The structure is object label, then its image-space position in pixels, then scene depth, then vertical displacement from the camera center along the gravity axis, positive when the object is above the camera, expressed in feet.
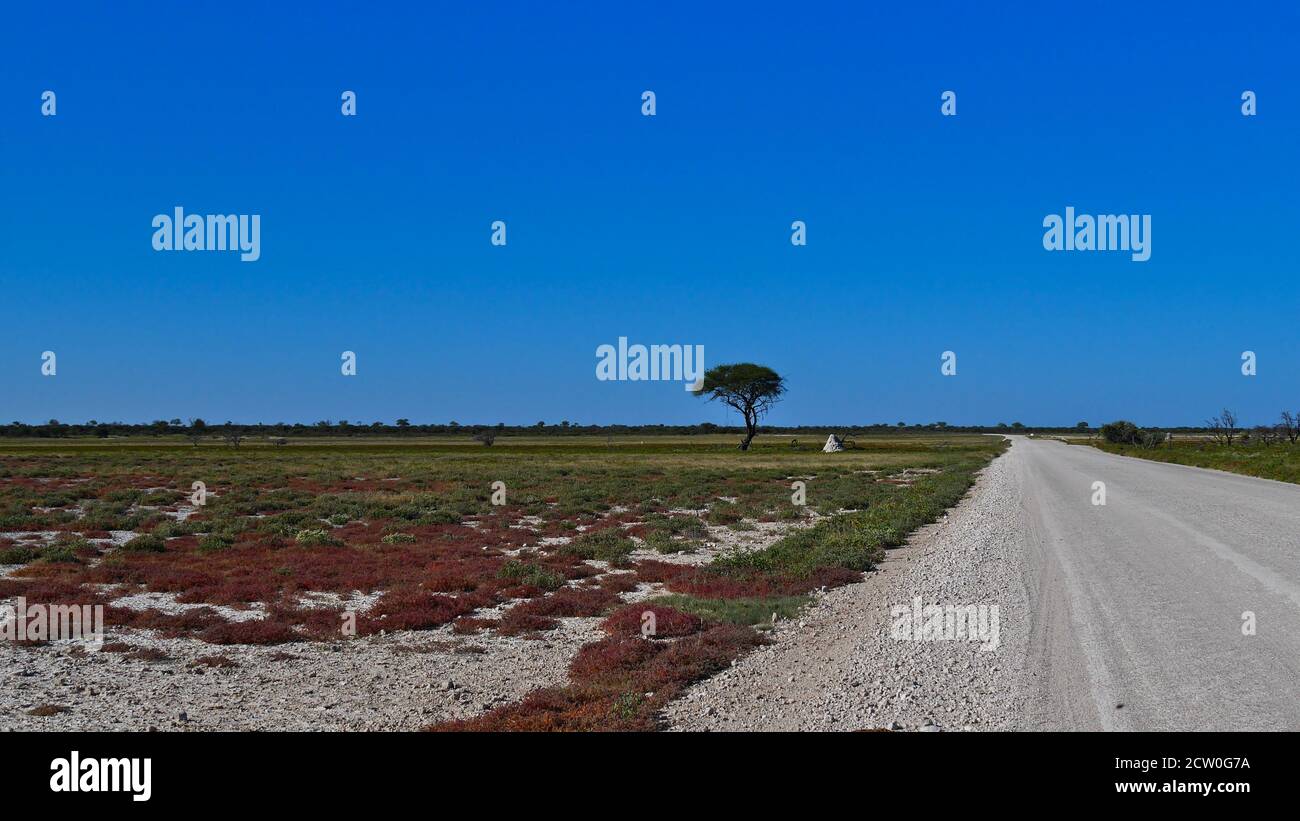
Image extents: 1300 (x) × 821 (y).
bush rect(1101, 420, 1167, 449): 339.77 -4.80
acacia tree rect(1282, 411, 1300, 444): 309.30 -2.36
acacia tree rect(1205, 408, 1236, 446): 329.72 -2.09
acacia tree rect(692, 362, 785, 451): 403.34 +18.72
